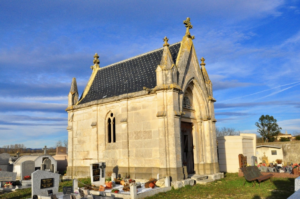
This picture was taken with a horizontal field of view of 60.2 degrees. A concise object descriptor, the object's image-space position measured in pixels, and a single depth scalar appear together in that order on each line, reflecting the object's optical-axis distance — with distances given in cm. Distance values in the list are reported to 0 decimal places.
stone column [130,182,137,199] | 1110
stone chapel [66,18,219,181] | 1460
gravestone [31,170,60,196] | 1188
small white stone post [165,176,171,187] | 1299
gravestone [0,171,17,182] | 1600
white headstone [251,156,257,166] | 2076
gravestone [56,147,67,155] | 2822
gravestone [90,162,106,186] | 1462
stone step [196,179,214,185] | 1505
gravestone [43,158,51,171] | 2035
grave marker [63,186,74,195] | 1148
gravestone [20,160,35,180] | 1809
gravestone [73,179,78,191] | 1280
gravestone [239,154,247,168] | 2000
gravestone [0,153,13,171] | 2152
